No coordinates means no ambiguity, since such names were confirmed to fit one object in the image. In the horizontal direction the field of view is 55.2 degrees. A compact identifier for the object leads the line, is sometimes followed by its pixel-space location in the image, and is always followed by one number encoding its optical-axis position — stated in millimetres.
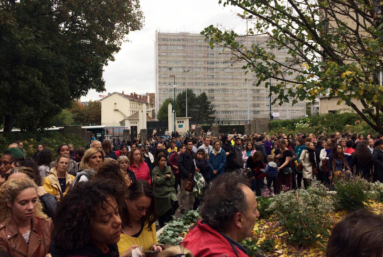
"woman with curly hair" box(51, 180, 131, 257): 2215
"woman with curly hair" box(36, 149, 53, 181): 6815
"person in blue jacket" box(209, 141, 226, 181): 10867
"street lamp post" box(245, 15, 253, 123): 82938
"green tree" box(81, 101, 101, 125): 92062
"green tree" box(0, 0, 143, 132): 18297
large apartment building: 86875
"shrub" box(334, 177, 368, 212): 7105
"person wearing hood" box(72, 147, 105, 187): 5664
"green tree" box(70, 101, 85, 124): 90644
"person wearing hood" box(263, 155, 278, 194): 10750
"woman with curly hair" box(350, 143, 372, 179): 9859
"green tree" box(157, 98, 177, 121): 80262
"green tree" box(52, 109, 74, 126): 66762
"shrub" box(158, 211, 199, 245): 5785
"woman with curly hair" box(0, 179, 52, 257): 3225
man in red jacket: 2176
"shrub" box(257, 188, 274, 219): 7262
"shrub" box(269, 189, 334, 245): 5566
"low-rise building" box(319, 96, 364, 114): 30403
